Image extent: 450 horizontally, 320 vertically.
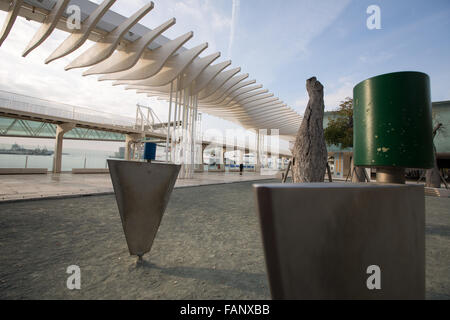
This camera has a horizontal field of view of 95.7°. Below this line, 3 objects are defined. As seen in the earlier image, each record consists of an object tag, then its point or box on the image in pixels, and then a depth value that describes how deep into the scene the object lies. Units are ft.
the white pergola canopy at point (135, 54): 27.48
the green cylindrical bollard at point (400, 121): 4.81
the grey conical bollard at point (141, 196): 7.69
